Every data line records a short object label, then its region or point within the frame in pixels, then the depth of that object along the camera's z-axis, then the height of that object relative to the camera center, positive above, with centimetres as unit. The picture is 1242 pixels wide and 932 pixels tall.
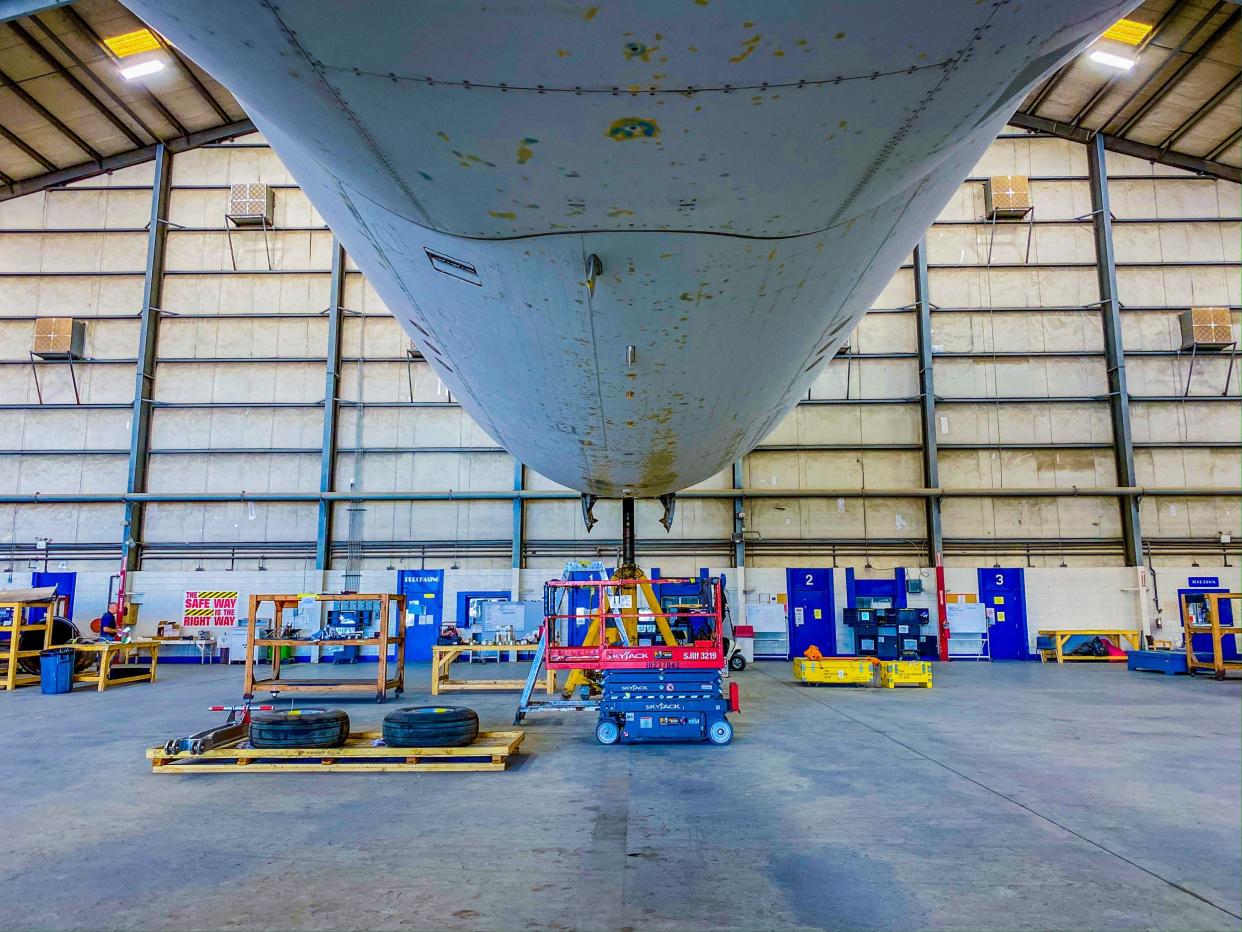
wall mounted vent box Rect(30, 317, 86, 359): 1722 +548
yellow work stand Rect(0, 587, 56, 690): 1202 -111
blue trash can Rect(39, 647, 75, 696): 1159 -165
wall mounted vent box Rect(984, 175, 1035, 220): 1750 +912
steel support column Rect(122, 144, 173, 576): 1720 +508
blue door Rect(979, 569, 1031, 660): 1650 -89
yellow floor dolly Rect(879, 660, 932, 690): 1180 -165
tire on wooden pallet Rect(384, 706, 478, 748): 667 -148
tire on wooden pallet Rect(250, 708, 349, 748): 662 -149
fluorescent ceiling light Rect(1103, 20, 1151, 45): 1463 +1101
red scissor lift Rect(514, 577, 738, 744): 749 -113
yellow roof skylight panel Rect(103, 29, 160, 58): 1485 +1090
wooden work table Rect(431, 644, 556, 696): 1091 -166
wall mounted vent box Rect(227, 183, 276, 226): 1795 +907
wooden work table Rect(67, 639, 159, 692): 1185 -153
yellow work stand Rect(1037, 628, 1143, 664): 1584 -140
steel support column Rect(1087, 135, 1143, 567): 1675 +535
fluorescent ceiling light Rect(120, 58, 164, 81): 1557 +1078
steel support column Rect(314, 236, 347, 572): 1727 +403
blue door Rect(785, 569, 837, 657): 1667 -98
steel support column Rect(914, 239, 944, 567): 1700 +392
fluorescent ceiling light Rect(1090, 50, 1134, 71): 1536 +1089
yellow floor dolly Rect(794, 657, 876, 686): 1209 -166
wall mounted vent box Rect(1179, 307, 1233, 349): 1686 +573
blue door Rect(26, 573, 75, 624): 1692 -30
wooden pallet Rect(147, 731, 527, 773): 629 -168
